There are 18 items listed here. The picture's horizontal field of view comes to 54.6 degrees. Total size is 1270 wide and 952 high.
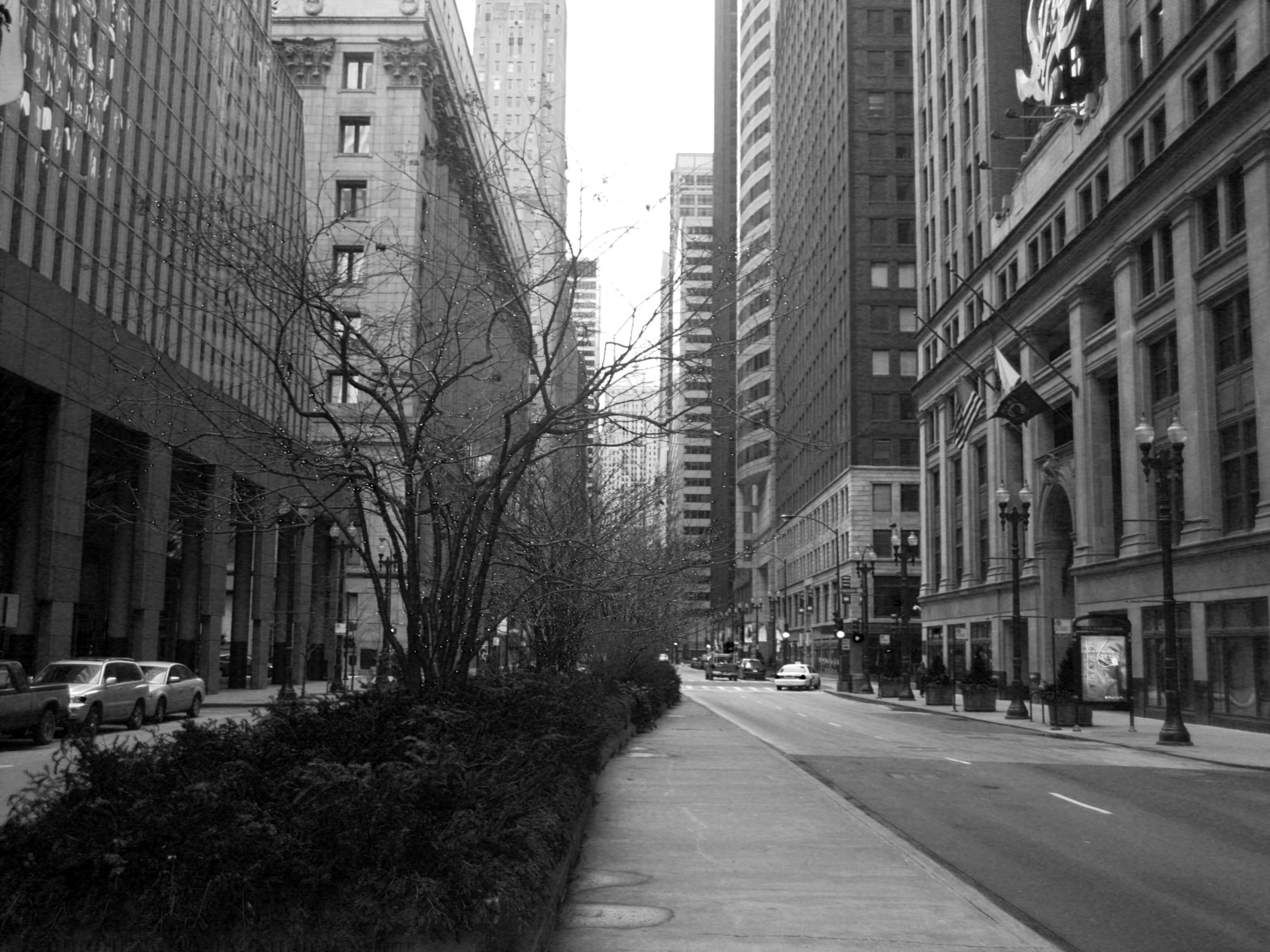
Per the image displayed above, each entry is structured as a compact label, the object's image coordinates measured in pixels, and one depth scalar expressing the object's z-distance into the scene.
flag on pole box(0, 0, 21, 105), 9.34
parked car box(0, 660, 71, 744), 23.47
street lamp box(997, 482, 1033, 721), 39.44
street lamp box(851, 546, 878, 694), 61.78
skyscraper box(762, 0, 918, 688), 93.19
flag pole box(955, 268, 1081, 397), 43.03
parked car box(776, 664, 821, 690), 74.25
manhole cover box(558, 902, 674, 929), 8.94
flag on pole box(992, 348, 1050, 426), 46.94
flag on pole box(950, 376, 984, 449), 49.78
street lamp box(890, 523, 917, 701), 55.53
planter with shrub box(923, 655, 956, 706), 49.84
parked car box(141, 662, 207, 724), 32.59
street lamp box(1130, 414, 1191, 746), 28.95
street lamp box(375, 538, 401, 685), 12.49
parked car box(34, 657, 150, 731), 28.11
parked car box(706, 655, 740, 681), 98.31
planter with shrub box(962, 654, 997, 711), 44.78
